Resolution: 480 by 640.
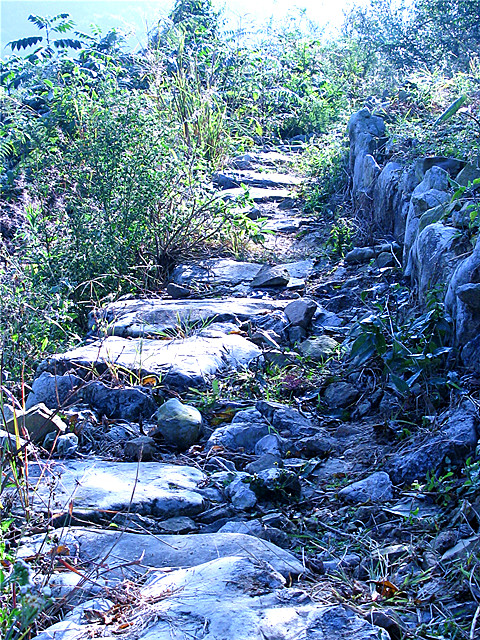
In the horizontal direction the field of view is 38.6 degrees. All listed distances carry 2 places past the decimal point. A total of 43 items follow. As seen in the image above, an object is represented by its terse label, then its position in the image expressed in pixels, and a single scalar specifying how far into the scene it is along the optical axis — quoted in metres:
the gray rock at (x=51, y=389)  3.33
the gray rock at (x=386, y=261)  4.43
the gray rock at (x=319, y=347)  3.67
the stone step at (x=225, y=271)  5.05
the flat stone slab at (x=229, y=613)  1.56
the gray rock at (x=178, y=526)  2.32
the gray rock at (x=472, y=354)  2.66
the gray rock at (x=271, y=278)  4.82
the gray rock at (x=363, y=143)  5.42
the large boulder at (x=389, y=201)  4.65
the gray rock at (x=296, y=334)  3.94
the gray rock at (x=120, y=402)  3.27
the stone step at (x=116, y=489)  2.35
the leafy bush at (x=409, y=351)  2.74
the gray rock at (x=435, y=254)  3.21
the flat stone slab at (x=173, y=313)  4.11
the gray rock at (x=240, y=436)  2.98
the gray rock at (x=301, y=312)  4.02
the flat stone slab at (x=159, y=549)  1.97
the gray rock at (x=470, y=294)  2.61
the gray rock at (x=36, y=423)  2.89
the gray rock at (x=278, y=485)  2.52
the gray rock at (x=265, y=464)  2.70
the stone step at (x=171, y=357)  3.50
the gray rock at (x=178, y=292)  4.83
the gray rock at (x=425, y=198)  3.89
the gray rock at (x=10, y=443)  2.32
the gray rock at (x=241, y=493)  2.50
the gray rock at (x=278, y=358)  3.67
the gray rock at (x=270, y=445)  2.86
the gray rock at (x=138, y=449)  2.89
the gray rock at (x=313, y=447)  2.87
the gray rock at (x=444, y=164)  4.10
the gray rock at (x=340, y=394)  3.21
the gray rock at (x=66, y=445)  2.90
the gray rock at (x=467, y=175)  3.76
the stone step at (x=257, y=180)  6.99
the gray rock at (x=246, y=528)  2.26
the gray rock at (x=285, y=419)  3.05
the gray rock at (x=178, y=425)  3.02
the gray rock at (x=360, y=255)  4.71
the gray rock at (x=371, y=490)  2.42
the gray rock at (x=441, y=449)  2.36
